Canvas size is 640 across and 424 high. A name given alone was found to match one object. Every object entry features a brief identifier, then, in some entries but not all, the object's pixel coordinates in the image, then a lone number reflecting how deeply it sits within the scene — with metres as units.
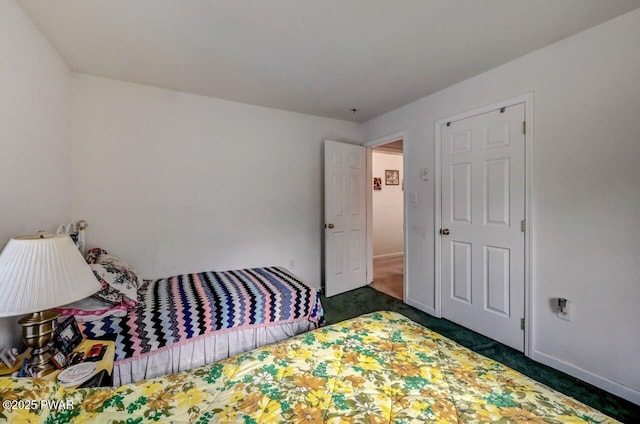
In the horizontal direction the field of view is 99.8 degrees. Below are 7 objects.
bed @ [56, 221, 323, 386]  1.63
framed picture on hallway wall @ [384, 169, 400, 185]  5.94
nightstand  1.17
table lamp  1.03
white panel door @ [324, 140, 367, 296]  3.53
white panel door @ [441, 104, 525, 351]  2.24
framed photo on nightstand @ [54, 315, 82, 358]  1.32
